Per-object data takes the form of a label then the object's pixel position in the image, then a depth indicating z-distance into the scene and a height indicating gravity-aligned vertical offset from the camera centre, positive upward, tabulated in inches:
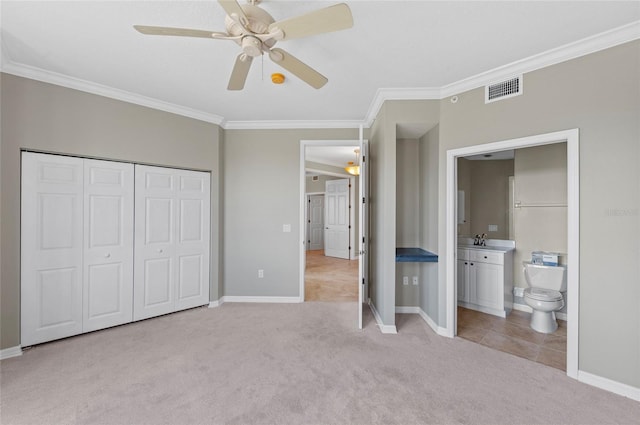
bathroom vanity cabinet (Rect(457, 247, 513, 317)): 133.9 -34.3
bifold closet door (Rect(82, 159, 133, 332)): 113.0 -14.3
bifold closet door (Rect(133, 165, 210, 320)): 127.2 -14.1
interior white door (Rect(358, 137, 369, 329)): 118.7 -5.3
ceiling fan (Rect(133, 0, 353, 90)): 53.5 +39.8
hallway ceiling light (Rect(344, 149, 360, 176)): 272.1 +46.4
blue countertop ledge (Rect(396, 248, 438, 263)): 118.4 -19.4
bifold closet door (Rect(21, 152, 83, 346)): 99.7 -13.7
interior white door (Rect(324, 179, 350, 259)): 309.9 -6.8
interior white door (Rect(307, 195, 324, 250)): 361.7 -10.9
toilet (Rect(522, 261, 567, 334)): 115.0 -34.9
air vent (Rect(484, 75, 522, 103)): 95.6 +45.7
